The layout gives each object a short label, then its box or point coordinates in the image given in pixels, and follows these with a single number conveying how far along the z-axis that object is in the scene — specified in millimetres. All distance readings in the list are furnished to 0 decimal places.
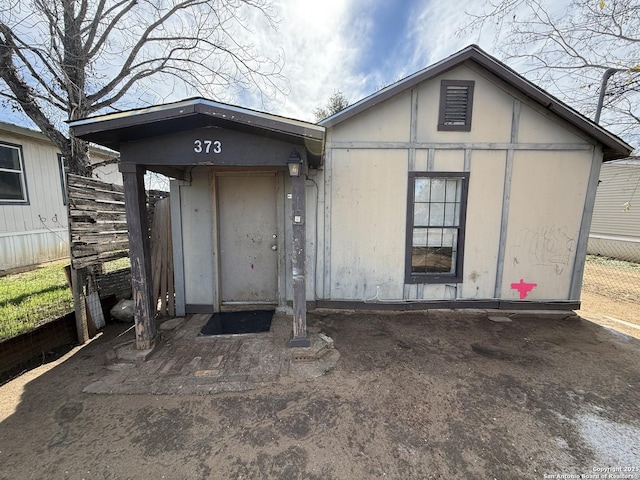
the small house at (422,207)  4500
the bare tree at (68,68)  4695
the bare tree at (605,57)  6582
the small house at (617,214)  10055
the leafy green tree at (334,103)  13305
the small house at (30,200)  7320
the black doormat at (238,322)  4062
